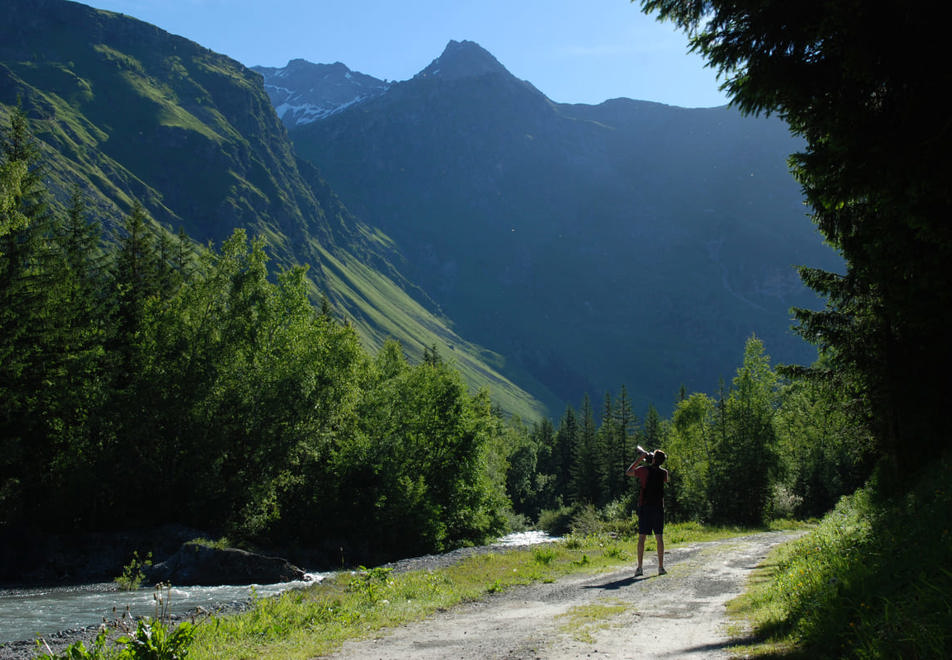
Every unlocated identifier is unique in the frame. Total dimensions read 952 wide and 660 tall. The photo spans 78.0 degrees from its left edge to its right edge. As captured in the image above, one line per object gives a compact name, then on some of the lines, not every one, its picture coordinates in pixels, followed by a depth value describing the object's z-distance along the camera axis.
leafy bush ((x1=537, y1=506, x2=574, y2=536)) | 73.12
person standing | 14.34
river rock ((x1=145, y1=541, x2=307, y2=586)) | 23.39
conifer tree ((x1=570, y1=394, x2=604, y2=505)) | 83.00
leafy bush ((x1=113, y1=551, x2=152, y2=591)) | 21.23
